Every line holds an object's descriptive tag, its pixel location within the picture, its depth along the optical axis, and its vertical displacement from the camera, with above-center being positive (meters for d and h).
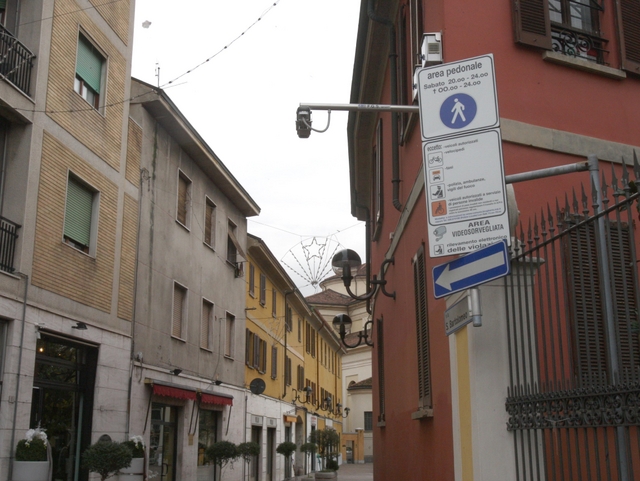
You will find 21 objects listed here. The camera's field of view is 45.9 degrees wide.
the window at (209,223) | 23.81 +6.79
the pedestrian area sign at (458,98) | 5.42 +2.44
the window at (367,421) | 64.56 +1.68
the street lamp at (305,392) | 38.75 +2.44
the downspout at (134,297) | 16.55 +3.21
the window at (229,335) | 25.46 +3.52
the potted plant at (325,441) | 37.31 +0.01
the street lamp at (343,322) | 18.36 +2.88
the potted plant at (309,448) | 35.59 -0.31
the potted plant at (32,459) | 11.75 -0.26
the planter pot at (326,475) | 30.08 -1.30
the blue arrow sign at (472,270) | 4.83 +1.14
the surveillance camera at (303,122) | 7.32 +3.02
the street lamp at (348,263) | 15.21 +3.56
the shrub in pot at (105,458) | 13.59 -0.29
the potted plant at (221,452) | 21.30 -0.29
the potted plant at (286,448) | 31.56 -0.27
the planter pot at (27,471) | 11.73 -0.44
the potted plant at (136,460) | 15.19 -0.36
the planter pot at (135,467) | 15.20 -0.50
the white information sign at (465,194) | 5.12 +1.66
